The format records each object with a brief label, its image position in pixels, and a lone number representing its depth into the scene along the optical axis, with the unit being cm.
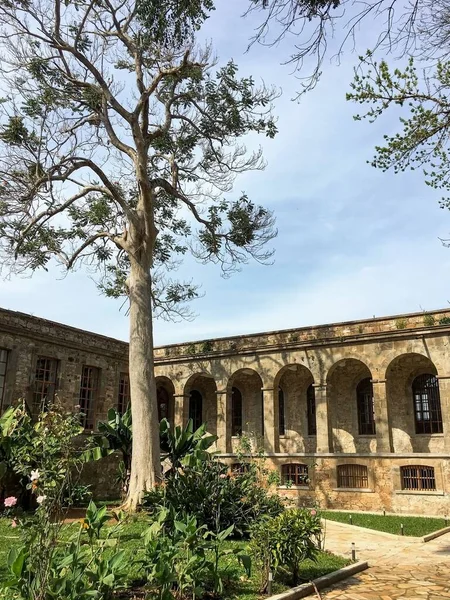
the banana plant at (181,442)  1280
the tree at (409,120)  788
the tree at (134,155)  1341
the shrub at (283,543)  673
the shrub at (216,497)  920
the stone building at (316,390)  1778
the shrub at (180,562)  514
